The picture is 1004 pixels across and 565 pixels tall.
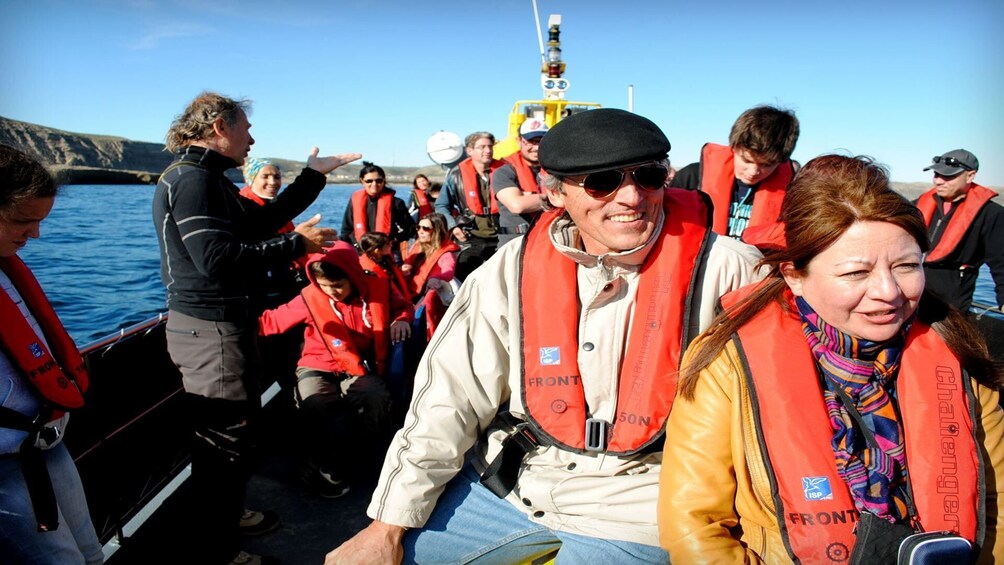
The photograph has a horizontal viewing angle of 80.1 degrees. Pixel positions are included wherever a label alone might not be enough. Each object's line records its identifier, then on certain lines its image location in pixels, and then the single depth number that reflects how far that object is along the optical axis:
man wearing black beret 1.58
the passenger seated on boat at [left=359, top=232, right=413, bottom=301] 4.39
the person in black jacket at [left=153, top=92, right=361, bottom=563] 2.27
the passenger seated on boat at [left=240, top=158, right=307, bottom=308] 4.57
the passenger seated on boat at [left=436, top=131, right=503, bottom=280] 5.25
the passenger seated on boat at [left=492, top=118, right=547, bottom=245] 3.70
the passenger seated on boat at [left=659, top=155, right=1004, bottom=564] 1.27
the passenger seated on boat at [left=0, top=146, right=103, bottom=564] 1.66
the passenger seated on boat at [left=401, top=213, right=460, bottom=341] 4.09
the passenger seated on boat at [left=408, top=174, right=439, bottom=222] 8.82
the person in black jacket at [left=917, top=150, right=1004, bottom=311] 4.37
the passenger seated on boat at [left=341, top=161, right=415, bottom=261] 6.58
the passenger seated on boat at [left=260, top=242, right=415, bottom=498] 3.20
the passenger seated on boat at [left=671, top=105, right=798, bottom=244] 2.70
